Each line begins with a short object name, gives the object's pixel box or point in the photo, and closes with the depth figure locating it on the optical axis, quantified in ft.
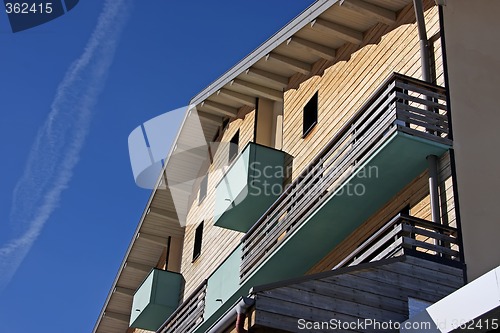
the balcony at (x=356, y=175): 45.52
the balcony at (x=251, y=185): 64.44
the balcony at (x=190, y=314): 64.85
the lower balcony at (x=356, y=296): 36.29
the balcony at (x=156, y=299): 80.79
